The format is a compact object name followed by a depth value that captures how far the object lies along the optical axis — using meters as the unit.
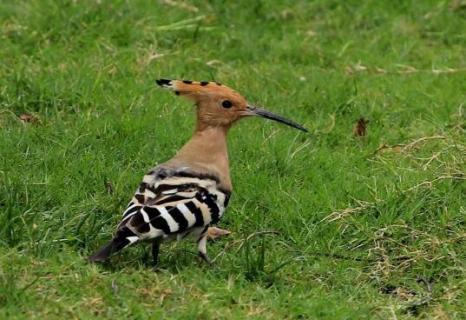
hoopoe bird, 9.41
